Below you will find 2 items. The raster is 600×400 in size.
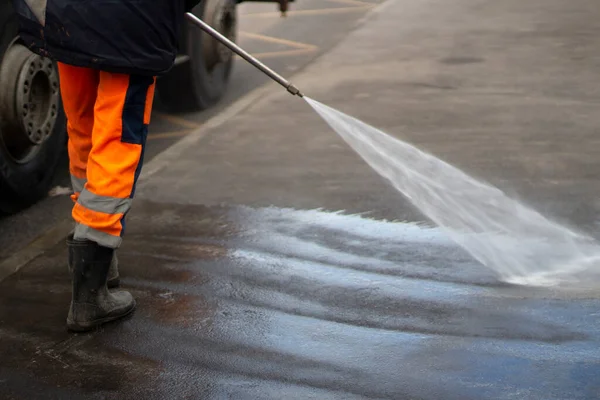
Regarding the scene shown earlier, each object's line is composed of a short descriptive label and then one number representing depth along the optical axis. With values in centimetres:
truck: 789
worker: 525
